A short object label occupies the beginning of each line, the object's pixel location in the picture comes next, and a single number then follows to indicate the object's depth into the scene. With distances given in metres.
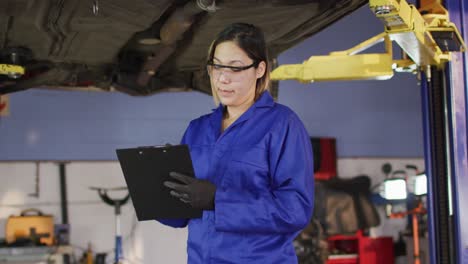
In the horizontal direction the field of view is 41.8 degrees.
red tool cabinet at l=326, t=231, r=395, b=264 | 8.10
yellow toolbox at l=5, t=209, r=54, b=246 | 6.59
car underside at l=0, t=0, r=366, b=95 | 2.86
